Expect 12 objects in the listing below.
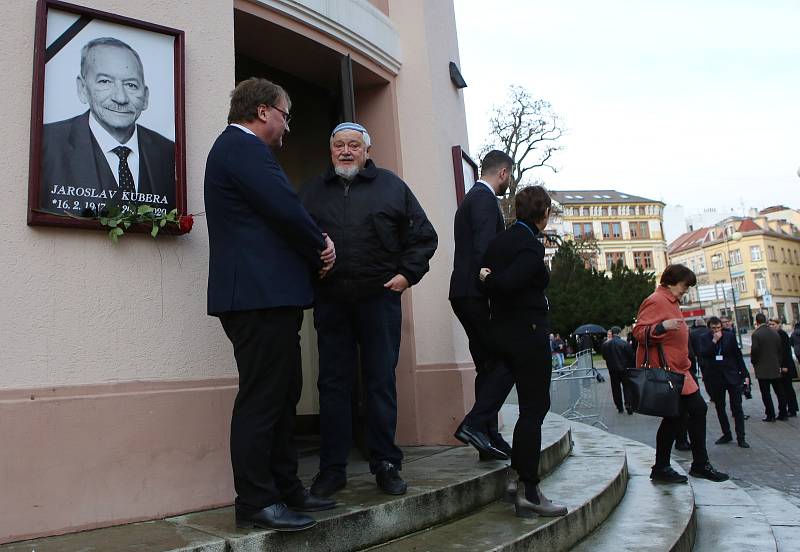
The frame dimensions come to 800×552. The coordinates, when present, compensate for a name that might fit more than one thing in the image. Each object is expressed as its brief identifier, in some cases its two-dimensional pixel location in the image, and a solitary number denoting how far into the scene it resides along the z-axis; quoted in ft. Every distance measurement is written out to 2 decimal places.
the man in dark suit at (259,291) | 9.18
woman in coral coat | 17.13
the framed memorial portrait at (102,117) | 11.03
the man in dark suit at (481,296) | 13.74
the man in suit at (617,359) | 44.42
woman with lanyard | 11.52
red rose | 11.84
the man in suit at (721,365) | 30.43
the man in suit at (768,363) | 36.35
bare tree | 100.83
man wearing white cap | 11.66
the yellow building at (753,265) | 262.67
